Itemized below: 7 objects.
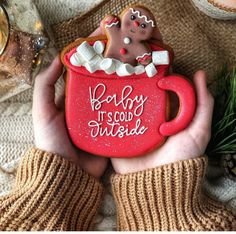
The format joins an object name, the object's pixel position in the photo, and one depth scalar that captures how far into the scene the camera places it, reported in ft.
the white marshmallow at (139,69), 2.57
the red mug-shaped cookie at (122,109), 2.60
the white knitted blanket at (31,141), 2.89
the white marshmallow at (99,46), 2.54
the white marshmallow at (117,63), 2.55
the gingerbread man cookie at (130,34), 2.48
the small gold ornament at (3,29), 2.59
